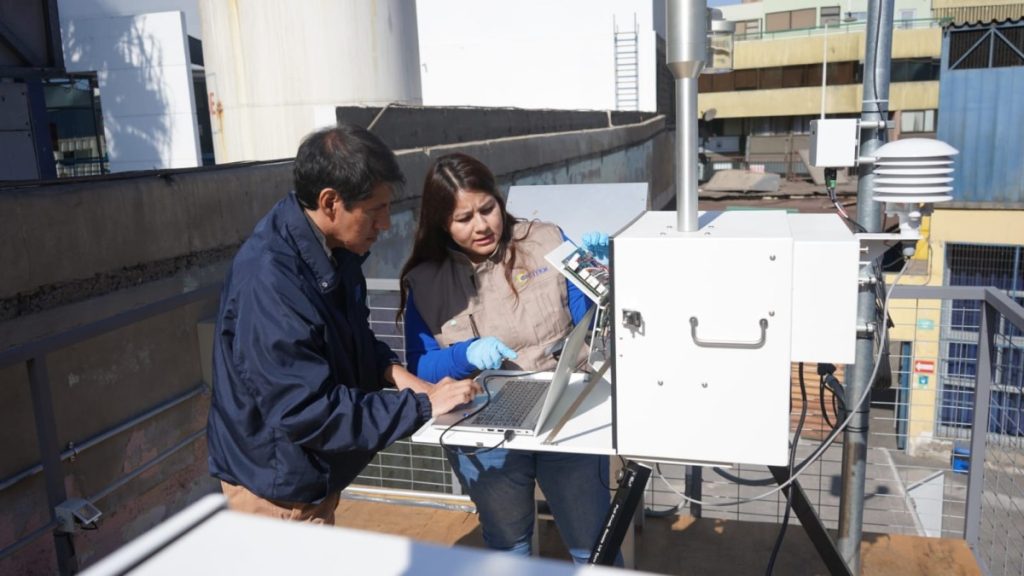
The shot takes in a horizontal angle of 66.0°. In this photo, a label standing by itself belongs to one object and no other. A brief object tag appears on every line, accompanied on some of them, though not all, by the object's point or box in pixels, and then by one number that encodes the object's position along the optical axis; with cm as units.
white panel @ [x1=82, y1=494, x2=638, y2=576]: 81
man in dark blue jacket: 182
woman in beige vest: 244
